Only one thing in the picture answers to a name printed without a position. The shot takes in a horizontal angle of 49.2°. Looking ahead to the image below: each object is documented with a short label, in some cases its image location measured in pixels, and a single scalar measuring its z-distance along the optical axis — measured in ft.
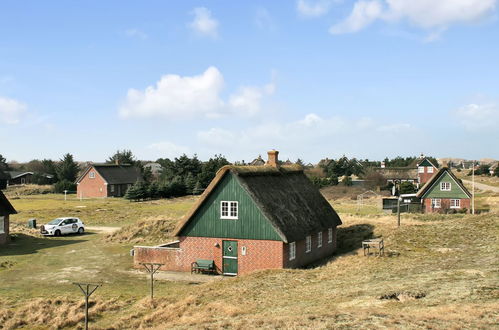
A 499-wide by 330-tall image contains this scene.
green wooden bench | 100.32
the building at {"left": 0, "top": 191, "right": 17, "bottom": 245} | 140.36
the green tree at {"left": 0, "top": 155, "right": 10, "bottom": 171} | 436.35
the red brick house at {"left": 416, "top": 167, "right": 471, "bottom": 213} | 191.42
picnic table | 104.12
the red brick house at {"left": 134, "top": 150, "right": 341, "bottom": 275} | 97.60
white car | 158.40
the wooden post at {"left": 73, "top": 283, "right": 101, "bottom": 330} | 88.79
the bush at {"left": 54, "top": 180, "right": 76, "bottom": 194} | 333.83
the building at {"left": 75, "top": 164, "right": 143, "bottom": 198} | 296.71
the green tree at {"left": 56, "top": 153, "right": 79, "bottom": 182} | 380.17
